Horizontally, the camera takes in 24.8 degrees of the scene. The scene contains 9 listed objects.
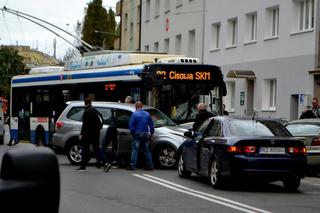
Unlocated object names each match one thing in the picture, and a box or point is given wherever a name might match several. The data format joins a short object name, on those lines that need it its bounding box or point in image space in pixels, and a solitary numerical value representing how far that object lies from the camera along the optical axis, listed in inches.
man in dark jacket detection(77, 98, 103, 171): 683.4
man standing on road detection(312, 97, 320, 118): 877.2
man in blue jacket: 687.1
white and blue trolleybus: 804.0
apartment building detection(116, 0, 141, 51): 2131.2
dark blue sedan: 504.1
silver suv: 717.3
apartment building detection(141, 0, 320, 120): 1128.2
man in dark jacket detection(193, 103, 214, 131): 708.0
